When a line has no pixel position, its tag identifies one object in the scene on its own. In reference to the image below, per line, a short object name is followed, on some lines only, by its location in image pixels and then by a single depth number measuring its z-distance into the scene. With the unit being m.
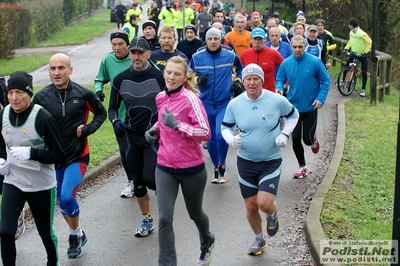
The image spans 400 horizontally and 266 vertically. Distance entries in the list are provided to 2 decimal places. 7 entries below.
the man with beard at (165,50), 10.18
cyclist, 19.41
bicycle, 19.20
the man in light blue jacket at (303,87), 10.22
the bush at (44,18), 37.19
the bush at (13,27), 28.73
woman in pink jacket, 6.38
